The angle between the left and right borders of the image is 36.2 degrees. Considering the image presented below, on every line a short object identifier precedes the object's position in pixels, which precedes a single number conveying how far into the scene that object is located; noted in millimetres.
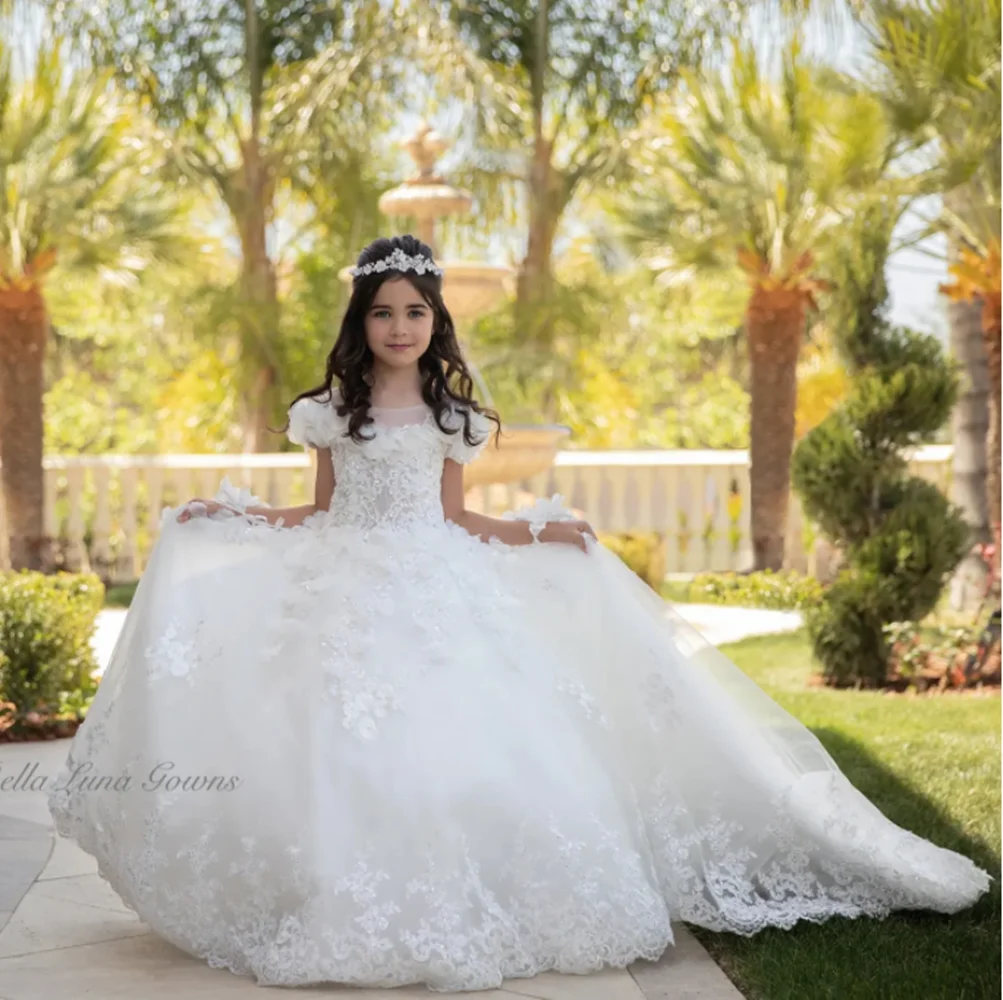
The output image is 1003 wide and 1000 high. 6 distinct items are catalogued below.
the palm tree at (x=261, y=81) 18953
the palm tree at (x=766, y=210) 14094
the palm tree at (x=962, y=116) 10109
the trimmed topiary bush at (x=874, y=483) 8312
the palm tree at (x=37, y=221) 13758
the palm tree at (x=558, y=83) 19266
